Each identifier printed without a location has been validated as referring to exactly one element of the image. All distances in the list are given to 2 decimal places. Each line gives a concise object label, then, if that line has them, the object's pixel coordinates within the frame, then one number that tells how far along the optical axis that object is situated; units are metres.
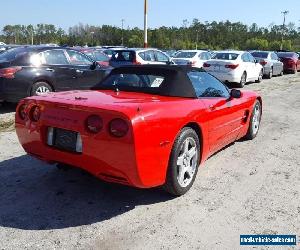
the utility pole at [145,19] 16.52
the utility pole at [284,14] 58.69
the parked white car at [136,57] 9.61
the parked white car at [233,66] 10.34
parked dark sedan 5.83
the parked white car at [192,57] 11.88
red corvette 2.41
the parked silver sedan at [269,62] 13.65
